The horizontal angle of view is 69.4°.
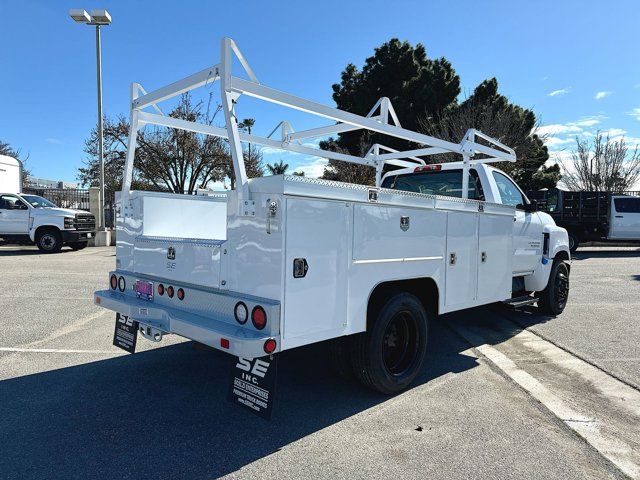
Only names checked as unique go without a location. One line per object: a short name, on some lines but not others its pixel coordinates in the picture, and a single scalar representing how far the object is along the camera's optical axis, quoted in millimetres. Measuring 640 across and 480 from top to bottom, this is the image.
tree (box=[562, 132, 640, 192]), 29984
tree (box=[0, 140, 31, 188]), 38256
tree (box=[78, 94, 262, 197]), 23391
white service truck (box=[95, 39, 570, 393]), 2973
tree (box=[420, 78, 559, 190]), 20781
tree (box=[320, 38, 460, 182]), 24750
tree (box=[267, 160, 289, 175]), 35938
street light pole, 17812
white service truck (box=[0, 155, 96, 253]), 15930
